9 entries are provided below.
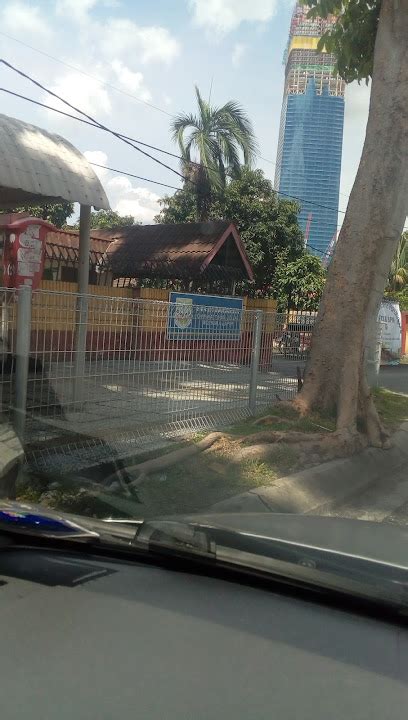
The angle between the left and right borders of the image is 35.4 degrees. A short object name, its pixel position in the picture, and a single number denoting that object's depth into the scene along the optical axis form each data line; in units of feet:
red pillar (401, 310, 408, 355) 97.73
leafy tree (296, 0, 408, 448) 24.34
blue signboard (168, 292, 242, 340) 21.70
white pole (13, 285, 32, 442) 15.83
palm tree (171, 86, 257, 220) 65.05
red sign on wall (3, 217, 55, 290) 22.53
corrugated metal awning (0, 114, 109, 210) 25.44
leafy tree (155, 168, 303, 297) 73.20
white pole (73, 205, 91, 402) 17.53
